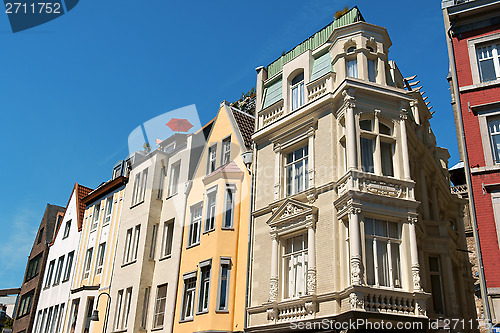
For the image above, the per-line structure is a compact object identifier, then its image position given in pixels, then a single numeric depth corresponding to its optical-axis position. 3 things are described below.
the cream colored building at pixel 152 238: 25.70
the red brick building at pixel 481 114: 17.00
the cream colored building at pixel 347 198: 17.43
